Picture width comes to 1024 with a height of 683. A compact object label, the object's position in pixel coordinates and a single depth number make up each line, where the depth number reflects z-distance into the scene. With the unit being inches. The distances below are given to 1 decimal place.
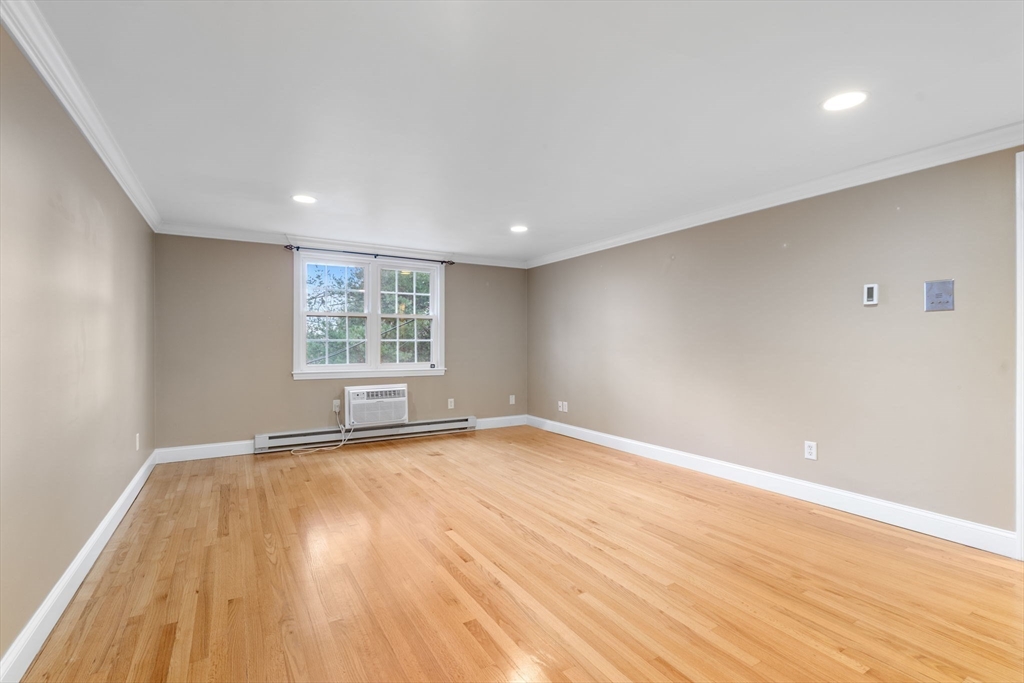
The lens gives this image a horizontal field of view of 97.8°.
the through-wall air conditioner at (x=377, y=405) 199.0
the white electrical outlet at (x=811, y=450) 125.7
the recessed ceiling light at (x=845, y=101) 81.8
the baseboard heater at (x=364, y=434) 185.9
